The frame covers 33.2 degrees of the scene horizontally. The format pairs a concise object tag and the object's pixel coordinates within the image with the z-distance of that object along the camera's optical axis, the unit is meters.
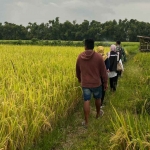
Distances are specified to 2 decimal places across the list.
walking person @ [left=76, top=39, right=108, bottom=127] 4.52
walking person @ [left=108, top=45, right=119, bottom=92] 6.81
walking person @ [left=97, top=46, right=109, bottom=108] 5.66
